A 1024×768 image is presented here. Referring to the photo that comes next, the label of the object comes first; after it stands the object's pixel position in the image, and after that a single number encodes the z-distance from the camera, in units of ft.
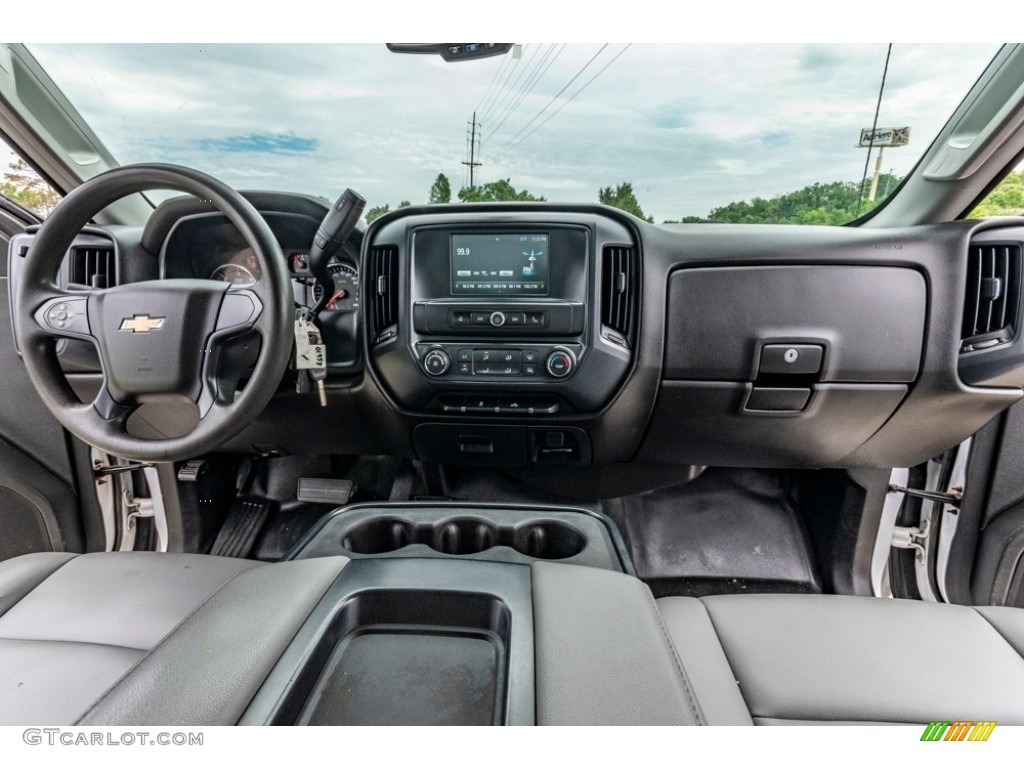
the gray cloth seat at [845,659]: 3.13
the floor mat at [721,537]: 6.75
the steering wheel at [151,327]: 3.93
